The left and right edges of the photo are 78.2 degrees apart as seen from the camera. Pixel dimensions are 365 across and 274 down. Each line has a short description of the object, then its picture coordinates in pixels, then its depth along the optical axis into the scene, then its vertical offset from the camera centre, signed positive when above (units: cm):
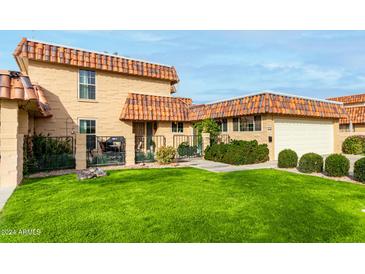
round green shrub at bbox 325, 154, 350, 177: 988 -128
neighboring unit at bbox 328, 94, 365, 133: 2459 +178
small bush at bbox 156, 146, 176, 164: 1419 -104
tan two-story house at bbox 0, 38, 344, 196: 1441 +221
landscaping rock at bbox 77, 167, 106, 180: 955 -152
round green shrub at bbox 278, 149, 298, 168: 1254 -122
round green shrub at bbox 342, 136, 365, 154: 2050 -74
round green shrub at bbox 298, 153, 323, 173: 1106 -132
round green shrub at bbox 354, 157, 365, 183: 889 -135
